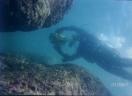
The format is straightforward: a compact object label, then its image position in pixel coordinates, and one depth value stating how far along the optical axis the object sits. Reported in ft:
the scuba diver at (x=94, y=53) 21.09
